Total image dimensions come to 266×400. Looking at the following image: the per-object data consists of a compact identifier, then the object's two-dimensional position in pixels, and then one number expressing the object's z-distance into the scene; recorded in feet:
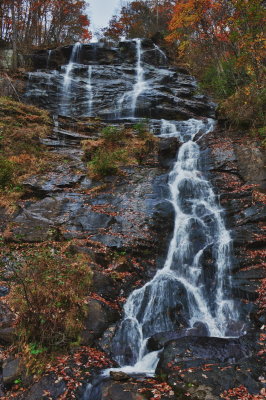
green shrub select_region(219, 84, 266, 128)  40.63
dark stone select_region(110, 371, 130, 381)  16.60
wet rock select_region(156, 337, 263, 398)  15.58
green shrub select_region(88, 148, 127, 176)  37.96
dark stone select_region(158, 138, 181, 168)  41.45
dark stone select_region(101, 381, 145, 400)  15.01
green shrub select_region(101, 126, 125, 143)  44.38
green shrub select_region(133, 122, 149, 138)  46.42
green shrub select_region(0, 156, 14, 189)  33.88
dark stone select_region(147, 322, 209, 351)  20.38
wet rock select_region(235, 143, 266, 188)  33.60
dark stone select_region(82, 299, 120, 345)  19.88
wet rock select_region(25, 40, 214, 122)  58.39
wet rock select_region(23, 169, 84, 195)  35.12
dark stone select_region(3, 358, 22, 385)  16.29
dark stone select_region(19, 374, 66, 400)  15.43
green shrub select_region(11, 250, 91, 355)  18.10
